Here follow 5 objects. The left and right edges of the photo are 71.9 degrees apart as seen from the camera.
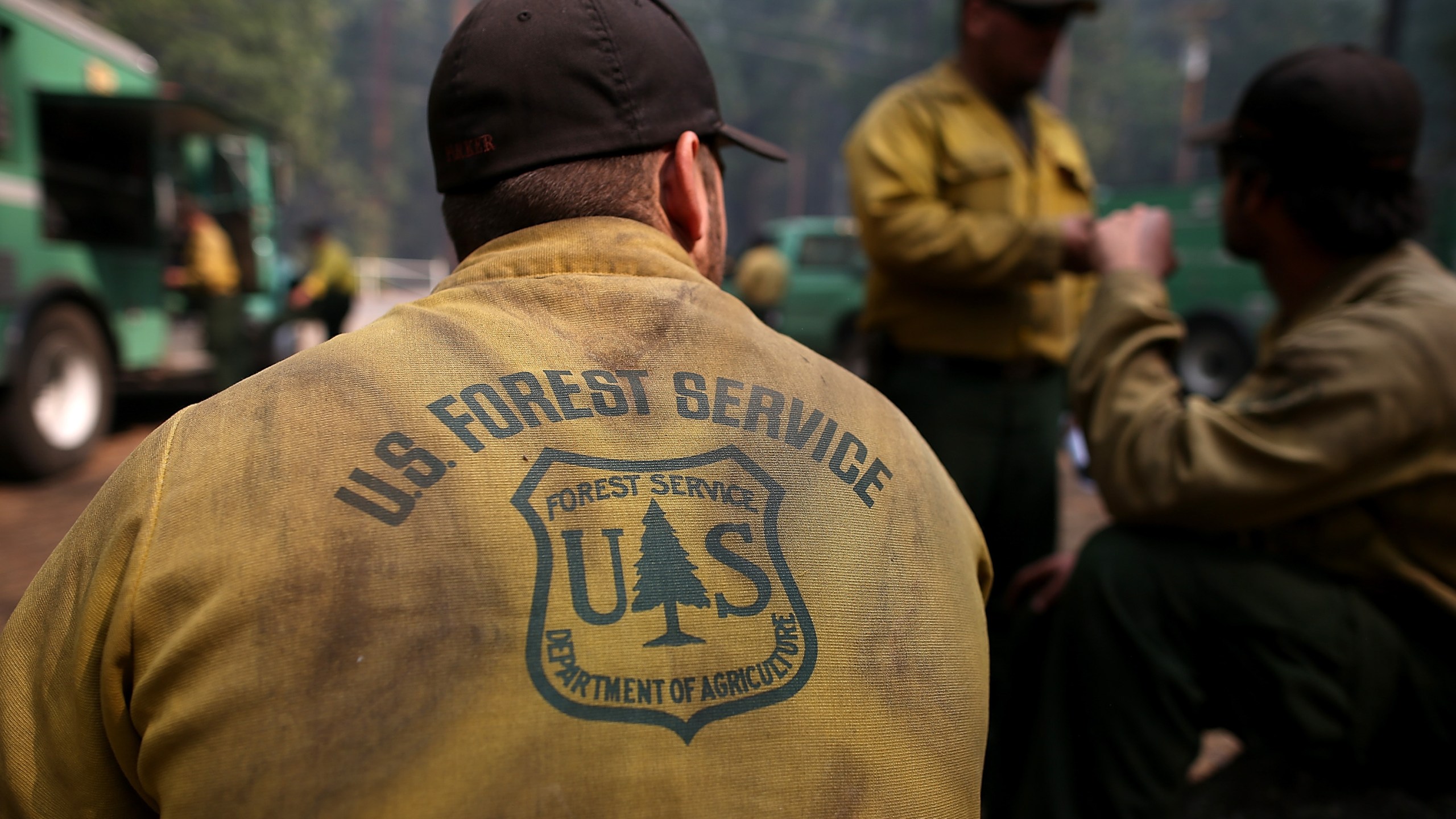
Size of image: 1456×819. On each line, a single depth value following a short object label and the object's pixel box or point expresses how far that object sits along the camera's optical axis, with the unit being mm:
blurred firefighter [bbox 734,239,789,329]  11867
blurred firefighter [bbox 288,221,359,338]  11477
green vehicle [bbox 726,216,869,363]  12656
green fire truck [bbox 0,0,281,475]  6109
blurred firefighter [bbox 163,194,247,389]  8609
